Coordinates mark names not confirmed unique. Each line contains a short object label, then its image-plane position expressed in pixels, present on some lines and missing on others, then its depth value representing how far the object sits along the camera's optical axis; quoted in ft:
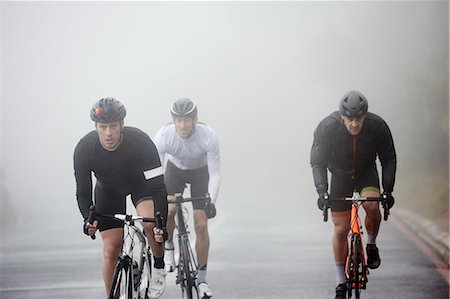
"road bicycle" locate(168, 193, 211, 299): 61.28
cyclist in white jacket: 63.70
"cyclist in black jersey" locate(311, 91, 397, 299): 59.21
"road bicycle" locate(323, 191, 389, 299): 58.82
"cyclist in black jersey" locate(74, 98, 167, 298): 52.36
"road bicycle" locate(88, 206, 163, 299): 50.14
